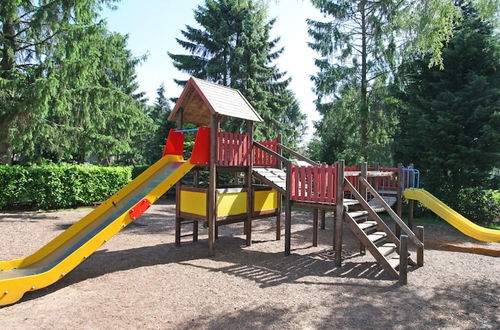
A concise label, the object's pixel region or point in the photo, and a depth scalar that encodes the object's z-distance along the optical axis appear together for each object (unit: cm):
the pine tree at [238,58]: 2169
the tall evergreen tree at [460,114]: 1253
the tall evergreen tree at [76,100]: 1217
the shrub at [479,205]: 1295
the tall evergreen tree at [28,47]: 1147
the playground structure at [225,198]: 605
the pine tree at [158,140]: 2378
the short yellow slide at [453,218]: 802
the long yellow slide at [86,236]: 500
